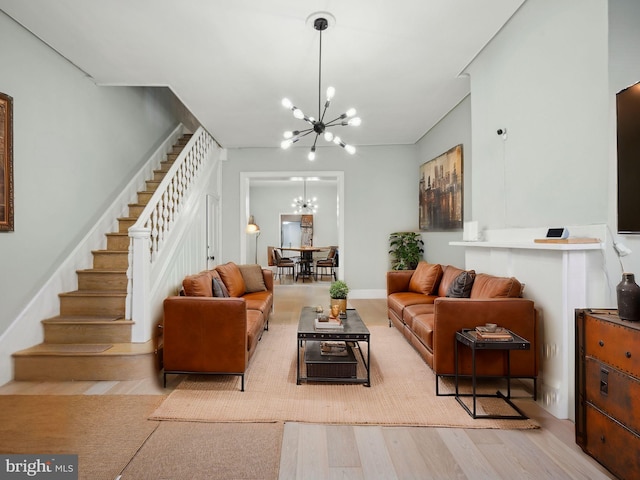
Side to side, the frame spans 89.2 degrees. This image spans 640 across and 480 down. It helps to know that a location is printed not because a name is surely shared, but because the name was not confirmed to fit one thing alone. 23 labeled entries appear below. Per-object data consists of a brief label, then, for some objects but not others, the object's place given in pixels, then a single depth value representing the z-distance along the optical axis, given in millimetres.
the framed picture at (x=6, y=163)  2918
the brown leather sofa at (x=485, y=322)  2568
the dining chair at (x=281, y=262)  9328
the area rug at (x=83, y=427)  1931
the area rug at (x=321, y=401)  2318
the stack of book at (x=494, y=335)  2322
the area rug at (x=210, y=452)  1784
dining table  9606
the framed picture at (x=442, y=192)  4918
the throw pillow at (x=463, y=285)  3354
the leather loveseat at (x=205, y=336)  2727
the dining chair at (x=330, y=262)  9070
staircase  2928
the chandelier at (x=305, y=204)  11082
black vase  1682
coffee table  2844
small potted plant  3484
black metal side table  2289
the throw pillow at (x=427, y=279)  4375
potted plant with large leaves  6543
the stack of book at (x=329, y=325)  2959
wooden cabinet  1587
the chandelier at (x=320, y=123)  2996
